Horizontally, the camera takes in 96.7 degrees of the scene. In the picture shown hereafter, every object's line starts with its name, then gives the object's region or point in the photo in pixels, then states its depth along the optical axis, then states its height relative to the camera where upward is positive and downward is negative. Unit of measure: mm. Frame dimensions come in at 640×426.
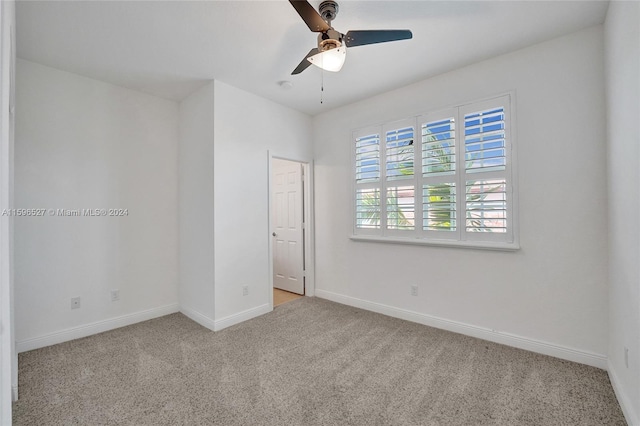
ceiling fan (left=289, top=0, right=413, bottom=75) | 1747 +1175
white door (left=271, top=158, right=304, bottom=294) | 4406 -181
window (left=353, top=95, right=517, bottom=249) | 2711 +397
